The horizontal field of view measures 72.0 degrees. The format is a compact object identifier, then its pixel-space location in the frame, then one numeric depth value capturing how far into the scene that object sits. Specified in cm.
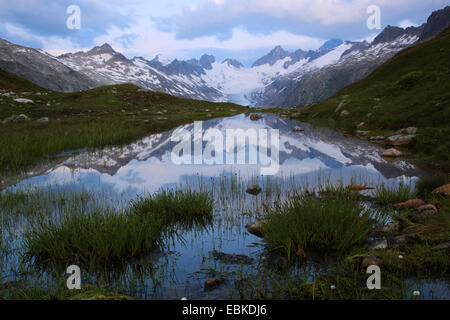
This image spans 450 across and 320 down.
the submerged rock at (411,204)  850
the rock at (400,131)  2213
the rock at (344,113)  3766
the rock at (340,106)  4260
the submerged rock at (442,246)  581
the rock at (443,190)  905
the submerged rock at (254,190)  1097
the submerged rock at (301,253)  631
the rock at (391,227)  719
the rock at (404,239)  648
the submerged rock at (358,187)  1080
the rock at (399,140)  1984
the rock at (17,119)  2785
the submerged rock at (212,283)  535
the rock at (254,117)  5727
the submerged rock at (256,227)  768
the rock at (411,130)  2088
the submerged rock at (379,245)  624
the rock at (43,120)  2945
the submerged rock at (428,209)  773
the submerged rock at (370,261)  556
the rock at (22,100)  3996
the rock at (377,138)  2320
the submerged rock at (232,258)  633
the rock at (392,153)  1732
